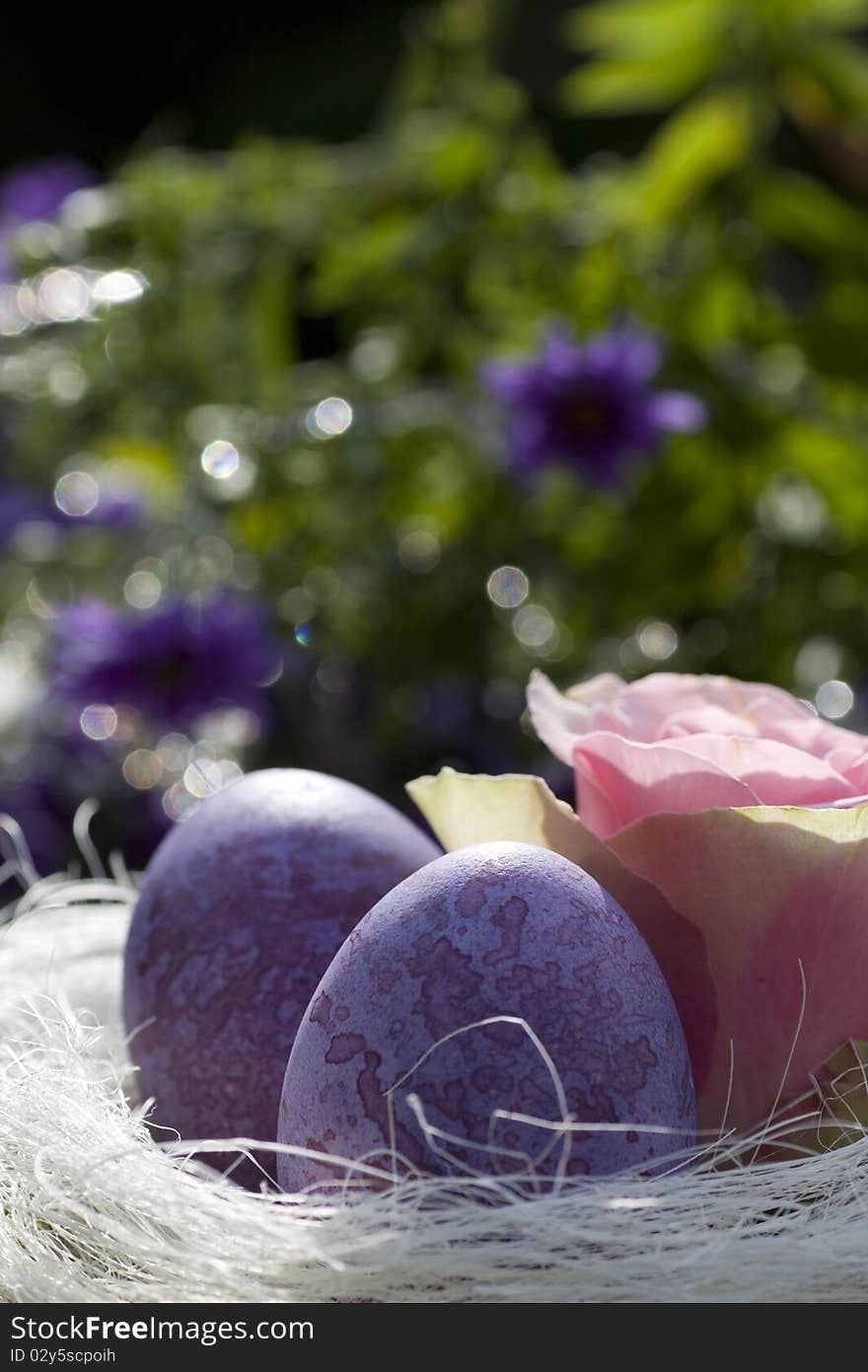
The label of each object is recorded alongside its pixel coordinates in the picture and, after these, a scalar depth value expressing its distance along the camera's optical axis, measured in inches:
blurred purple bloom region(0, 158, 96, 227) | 37.3
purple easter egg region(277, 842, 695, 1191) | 22.6
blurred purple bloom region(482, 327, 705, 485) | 32.1
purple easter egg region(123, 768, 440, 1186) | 23.9
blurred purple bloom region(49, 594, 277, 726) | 31.7
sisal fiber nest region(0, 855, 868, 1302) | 22.4
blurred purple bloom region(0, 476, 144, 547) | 34.2
